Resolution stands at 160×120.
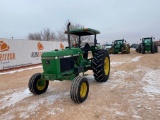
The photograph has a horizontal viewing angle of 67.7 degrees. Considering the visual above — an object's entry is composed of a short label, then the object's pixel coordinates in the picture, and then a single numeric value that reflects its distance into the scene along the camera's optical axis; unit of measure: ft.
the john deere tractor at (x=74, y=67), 11.11
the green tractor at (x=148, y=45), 51.44
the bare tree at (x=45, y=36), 113.10
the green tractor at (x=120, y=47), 53.20
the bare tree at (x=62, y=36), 89.12
